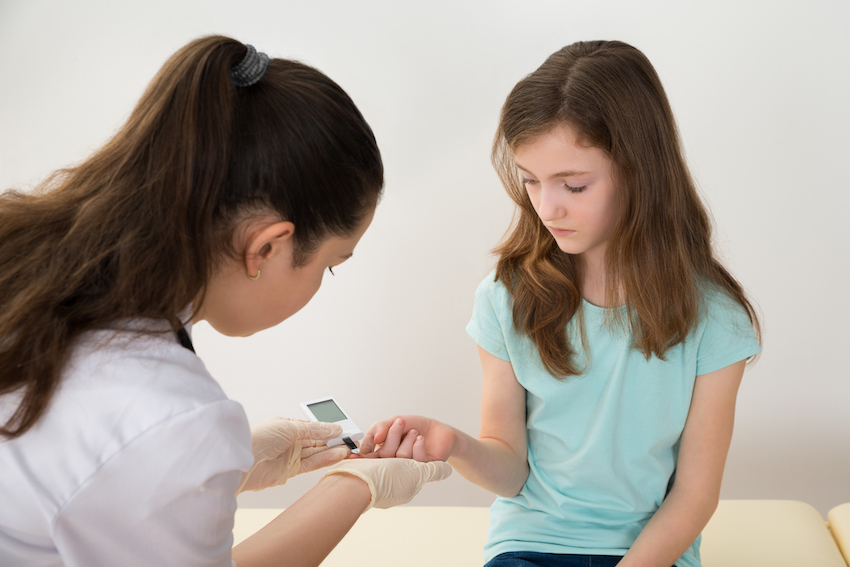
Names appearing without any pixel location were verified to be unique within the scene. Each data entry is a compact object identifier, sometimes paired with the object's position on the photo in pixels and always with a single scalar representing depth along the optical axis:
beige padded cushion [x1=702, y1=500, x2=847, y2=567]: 1.36
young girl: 1.07
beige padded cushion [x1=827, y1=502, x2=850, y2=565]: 1.41
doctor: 0.66
